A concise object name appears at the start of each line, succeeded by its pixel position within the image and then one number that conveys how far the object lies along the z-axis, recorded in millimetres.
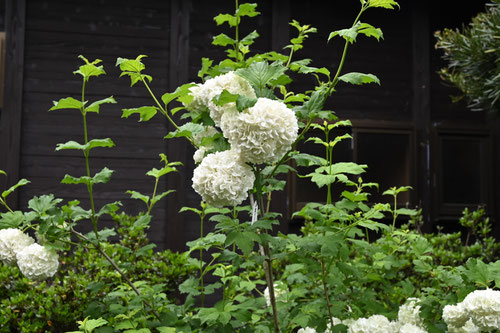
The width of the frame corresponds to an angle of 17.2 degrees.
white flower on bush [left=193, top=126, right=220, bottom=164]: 2744
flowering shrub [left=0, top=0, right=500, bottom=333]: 2595
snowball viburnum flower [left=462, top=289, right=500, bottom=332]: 2689
